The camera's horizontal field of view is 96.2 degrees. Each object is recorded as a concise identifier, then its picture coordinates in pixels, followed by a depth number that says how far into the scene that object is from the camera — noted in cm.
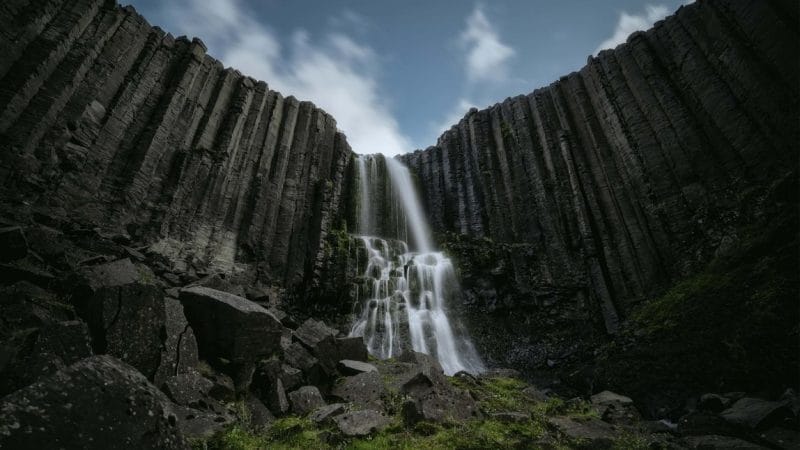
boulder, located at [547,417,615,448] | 716
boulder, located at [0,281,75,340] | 562
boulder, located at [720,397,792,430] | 773
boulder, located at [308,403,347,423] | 682
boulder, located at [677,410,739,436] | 799
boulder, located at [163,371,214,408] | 632
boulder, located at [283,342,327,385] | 878
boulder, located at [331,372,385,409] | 830
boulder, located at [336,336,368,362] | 1066
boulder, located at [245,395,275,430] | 684
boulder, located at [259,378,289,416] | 743
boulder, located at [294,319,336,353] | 972
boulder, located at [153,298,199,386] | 665
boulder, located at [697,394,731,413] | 970
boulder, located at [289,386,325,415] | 759
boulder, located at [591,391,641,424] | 1005
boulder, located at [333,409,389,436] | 650
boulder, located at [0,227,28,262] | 720
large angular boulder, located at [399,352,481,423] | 740
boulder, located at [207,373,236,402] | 702
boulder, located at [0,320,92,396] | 401
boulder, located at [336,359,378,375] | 968
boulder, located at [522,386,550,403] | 1172
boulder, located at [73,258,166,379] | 583
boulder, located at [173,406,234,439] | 551
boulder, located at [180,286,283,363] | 795
